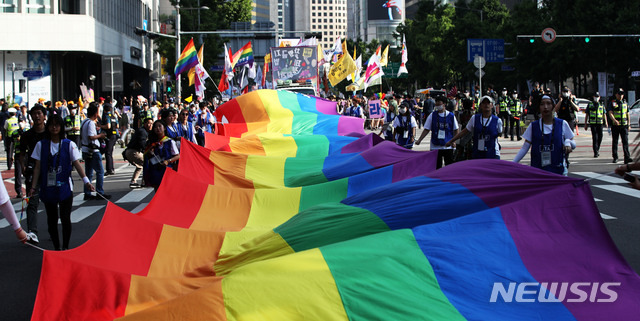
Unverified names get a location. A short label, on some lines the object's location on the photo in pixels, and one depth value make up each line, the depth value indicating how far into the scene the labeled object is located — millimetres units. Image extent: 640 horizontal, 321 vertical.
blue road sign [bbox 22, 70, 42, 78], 42500
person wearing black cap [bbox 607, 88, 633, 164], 19797
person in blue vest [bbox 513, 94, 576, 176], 9750
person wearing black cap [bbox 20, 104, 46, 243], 10578
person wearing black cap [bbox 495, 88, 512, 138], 30375
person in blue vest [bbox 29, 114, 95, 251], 9586
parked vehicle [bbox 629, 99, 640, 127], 34775
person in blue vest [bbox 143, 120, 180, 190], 12414
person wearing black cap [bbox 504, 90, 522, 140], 29922
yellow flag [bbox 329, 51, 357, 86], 37666
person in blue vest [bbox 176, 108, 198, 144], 16428
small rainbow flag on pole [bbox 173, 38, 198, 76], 34188
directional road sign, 59875
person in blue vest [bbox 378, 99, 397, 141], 24908
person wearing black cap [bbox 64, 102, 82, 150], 19355
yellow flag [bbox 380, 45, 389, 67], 50266
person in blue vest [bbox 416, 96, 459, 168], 14562
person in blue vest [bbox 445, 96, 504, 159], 12297
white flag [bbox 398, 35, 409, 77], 49575
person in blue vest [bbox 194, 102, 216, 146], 24723
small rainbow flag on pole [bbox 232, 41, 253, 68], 41938
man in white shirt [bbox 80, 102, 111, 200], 15344
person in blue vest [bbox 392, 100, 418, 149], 20234
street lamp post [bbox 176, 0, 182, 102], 41441
